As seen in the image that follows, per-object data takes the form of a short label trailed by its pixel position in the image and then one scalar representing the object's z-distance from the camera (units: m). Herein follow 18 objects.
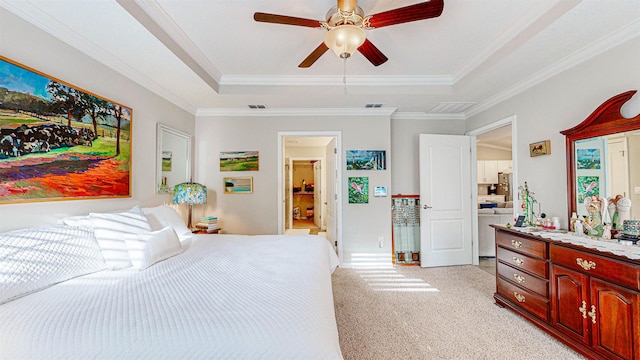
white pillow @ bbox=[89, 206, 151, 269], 1.61
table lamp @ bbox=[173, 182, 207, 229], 3.00
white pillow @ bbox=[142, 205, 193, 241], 2.27
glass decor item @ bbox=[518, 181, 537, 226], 2.66
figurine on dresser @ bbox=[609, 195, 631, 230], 1.88
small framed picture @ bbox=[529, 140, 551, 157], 2.56
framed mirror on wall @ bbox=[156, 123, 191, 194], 2.94
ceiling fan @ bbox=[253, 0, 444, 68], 1.56
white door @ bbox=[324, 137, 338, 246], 3.98
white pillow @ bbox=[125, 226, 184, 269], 1.63
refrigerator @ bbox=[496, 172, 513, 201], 7.01
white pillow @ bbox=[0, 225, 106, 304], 1.19
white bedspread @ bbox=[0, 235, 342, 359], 0.85
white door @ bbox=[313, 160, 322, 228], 6.90
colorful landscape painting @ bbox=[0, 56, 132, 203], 1.56
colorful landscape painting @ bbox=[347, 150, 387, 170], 3.86
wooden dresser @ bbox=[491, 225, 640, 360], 1.53
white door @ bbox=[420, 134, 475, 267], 3.84
